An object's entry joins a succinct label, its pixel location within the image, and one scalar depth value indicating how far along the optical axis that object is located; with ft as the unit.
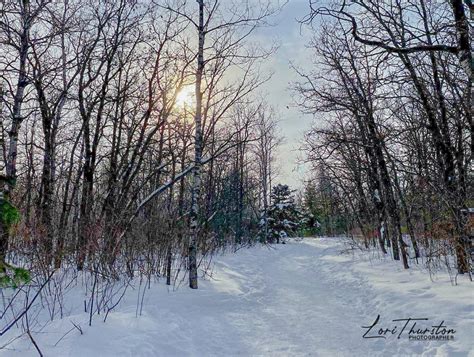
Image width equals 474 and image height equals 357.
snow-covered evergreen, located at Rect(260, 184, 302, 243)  99.14
